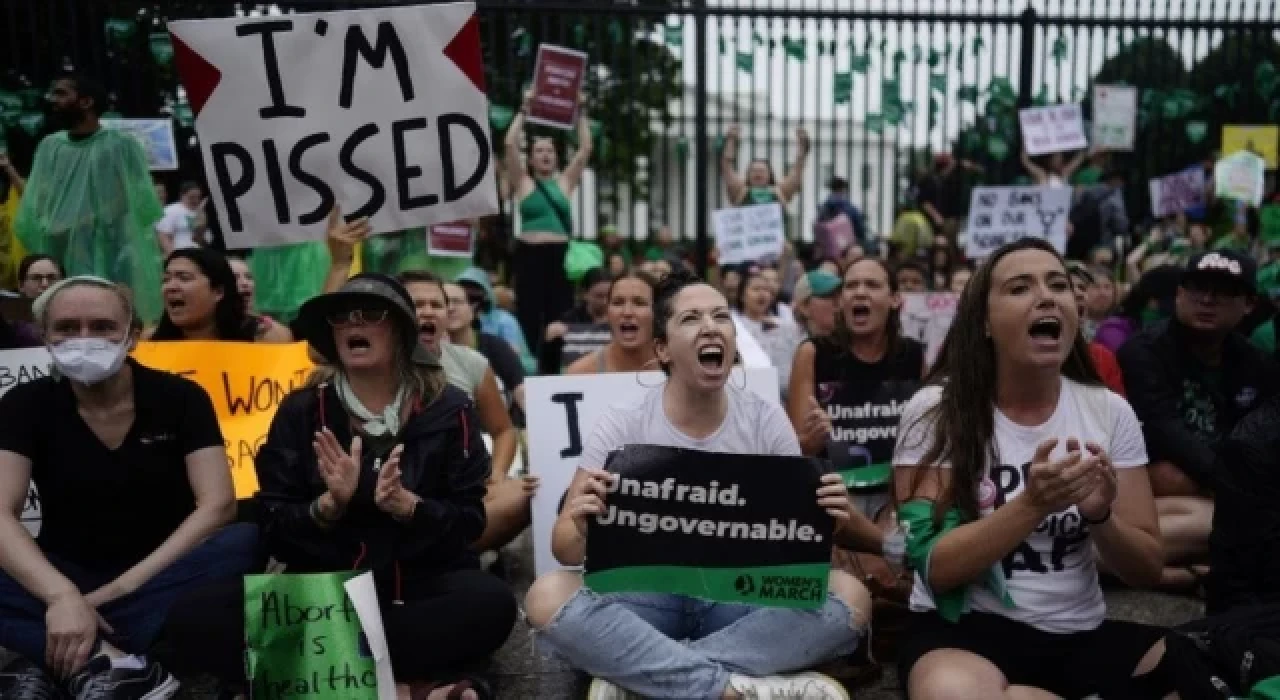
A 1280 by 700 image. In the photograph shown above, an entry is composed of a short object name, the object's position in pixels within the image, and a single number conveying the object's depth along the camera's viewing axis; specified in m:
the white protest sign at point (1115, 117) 11.06
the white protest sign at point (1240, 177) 10.77
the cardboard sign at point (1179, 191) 11.32
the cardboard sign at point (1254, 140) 11.09
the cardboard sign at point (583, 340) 6.99
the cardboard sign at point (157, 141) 8.65
